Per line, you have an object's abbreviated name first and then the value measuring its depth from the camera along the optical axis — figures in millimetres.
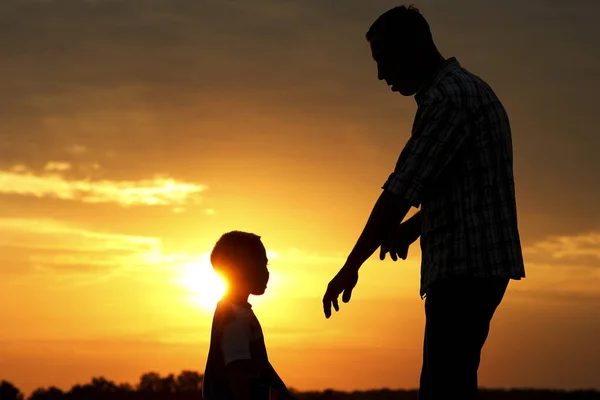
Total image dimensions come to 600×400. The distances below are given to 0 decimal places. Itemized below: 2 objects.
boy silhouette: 6441
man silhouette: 5344
